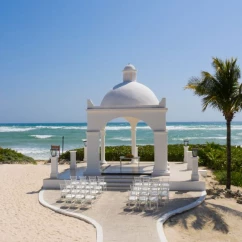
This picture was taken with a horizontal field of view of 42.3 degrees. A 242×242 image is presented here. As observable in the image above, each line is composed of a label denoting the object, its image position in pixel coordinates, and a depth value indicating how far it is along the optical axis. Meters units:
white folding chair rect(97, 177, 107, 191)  14.73
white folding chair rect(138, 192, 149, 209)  12.37
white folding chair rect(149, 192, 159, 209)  12.39
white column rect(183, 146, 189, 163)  22.03
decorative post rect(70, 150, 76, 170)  18.87
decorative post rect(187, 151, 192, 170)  18.97
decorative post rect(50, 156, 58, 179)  16.22
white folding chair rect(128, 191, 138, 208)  12.38
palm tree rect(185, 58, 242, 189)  14.47
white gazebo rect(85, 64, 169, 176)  16.61
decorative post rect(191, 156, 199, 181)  15.48
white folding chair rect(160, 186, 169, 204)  13.05
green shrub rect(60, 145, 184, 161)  23.58
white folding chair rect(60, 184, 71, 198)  13.49
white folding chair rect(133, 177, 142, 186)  14.17
